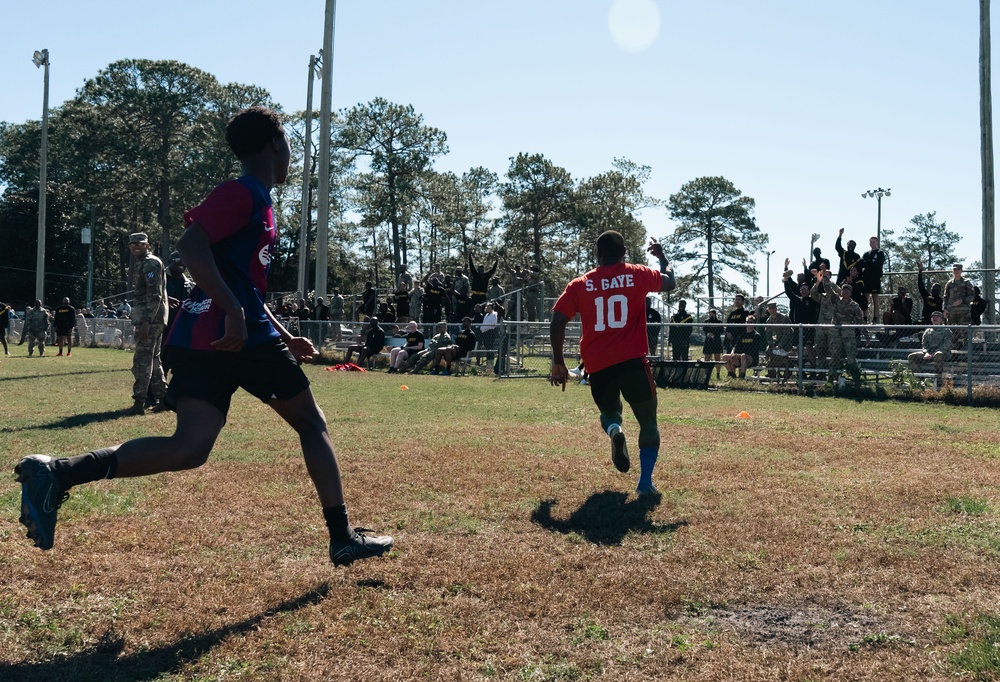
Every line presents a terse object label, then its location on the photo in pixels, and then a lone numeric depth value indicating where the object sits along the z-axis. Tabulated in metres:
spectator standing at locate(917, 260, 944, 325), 18.20
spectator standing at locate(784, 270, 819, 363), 18.42
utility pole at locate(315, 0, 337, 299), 27.30
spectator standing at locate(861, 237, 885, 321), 18.80
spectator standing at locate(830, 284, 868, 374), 16.03
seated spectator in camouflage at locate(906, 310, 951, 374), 15.05
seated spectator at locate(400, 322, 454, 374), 21.14
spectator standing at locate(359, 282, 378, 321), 26.08
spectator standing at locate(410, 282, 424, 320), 26.88
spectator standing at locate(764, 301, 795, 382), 16.83
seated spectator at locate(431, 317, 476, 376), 20.97
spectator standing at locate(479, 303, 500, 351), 21.49
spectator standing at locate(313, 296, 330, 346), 24.84
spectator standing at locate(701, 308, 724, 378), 18.53
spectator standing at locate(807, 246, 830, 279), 19.23
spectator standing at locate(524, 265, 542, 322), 29.92
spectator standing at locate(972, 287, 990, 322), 16.88
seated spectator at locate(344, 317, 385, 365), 22.62
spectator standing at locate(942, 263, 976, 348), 16.81
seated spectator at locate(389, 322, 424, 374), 21.55
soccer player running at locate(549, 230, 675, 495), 6.39
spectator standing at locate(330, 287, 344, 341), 27.84
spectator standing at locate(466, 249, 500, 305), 23.80
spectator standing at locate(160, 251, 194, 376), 11.52
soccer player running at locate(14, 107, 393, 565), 3.60
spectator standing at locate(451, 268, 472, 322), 23.94
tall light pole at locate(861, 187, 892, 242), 63.06
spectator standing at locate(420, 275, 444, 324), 24.48
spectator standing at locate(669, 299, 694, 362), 18.45
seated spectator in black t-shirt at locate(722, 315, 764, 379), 17.69
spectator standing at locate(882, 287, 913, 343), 18.86
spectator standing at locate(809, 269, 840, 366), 16.39
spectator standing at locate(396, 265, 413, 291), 24.83
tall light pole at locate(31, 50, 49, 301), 38.09
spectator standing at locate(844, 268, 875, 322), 18.72
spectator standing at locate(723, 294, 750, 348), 19.89
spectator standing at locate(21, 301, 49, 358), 27.96
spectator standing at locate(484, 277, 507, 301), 25.22
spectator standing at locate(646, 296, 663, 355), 19.03
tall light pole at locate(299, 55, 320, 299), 34.34
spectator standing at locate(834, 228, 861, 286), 18.97
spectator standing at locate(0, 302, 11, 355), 26.94
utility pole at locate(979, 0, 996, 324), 21.69
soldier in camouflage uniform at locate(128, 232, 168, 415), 10.42
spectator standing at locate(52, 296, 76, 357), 28.20
